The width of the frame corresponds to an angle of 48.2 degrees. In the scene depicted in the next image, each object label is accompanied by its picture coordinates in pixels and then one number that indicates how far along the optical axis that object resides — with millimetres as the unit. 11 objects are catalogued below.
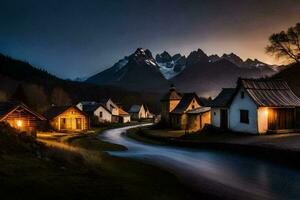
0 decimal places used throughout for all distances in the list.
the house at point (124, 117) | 108875
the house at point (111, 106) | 117081
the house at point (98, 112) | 94481
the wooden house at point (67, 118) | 66250
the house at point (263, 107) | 38888
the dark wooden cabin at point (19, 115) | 47438
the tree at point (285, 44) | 69688
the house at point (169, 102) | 75750
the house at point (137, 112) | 137875
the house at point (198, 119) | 59969
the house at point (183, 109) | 67188
